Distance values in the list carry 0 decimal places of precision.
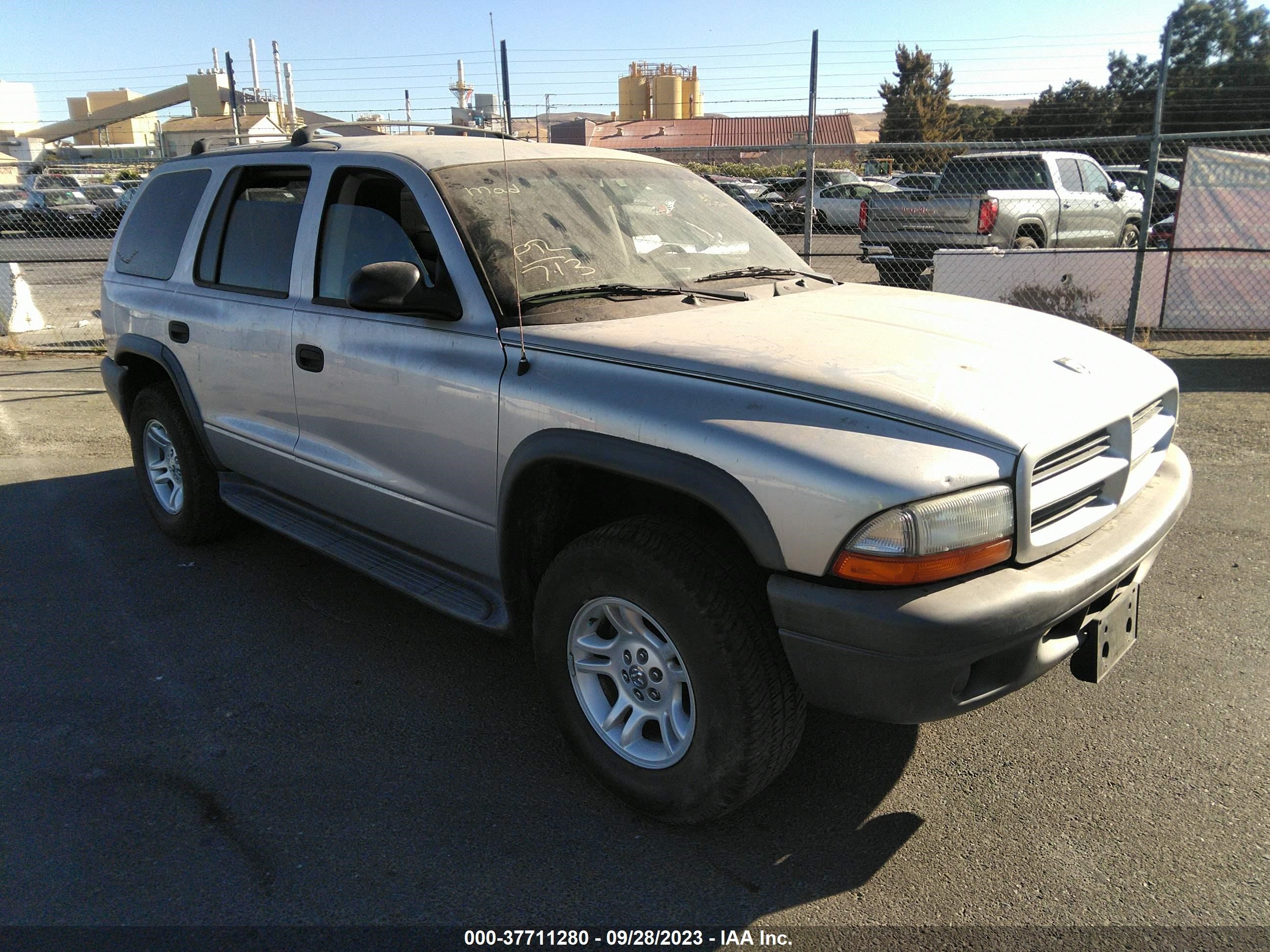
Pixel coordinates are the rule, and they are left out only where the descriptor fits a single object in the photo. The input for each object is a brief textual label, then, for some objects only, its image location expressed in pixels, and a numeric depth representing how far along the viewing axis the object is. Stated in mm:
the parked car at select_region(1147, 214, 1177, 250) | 12805
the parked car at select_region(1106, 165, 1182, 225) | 18094
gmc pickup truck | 12125
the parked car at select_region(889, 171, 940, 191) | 14242
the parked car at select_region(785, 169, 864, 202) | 22547
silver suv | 2348
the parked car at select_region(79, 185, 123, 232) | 19734
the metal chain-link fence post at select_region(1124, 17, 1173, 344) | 7918
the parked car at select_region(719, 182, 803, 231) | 17328
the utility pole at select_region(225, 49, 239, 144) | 10727
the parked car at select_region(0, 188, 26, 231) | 22984
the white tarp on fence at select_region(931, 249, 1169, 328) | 9789
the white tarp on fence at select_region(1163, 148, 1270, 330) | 9781
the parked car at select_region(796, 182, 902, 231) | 20828
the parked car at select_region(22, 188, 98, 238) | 22078
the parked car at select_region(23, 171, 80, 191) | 23625
